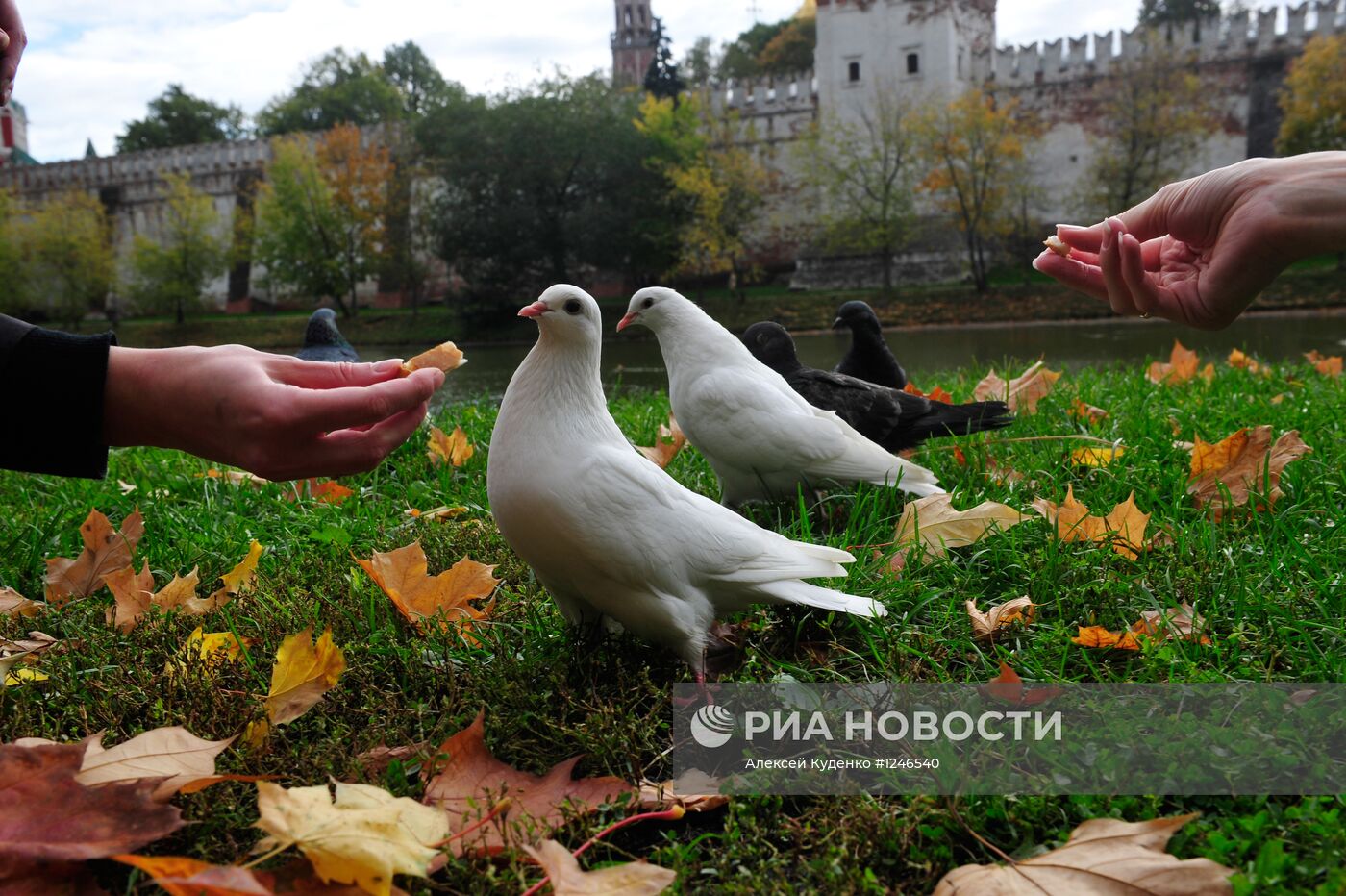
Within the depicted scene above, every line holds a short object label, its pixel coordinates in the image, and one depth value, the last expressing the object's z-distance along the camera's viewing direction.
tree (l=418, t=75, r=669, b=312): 20.05
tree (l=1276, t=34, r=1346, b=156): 21.86
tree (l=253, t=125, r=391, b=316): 26.09
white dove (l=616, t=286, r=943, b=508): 2.31
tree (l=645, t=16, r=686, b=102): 31.75
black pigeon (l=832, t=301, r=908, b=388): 3.61
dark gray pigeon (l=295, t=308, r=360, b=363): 4.12
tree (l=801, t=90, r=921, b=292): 24.12
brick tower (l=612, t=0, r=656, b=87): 56.75
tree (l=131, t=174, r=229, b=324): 27.31
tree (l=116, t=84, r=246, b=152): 41.00
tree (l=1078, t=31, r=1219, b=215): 23.64
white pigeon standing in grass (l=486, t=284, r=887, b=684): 1.39
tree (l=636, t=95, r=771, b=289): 22.88
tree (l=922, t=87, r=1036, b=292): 23.30
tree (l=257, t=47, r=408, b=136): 38.78
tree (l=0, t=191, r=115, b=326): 27.78
